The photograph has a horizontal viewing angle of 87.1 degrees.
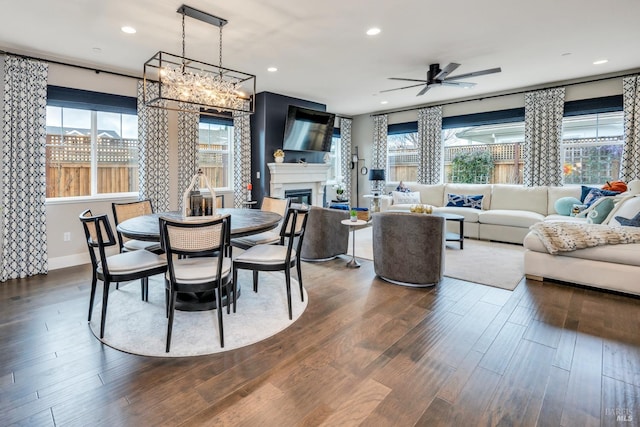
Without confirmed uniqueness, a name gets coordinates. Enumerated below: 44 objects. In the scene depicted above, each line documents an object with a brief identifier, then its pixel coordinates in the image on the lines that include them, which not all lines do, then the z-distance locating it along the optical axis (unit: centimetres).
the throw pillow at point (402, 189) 725
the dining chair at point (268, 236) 352
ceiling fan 457
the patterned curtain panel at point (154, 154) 496
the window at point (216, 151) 615
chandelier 305
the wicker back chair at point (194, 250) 225
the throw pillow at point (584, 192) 530
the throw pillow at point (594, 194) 493
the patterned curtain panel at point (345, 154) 880
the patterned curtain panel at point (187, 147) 538
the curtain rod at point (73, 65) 392
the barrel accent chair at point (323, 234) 439
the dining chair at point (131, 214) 331
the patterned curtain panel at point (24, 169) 388
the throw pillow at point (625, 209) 378
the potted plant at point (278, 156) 638
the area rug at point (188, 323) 238
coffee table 521
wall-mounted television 650
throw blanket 338
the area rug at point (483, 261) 385
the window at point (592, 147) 568
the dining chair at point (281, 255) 283
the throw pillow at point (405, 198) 704
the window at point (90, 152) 455
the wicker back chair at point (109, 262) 249
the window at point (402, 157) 827
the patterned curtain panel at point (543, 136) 586
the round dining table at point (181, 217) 259
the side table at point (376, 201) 732
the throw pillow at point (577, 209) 504
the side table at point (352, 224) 415
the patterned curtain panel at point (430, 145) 737
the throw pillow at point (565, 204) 531
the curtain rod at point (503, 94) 538
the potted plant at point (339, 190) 837
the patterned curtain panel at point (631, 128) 513
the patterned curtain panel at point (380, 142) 835
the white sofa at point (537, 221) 330
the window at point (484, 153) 680
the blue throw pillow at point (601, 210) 423
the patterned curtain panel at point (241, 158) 637
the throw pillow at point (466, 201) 641
